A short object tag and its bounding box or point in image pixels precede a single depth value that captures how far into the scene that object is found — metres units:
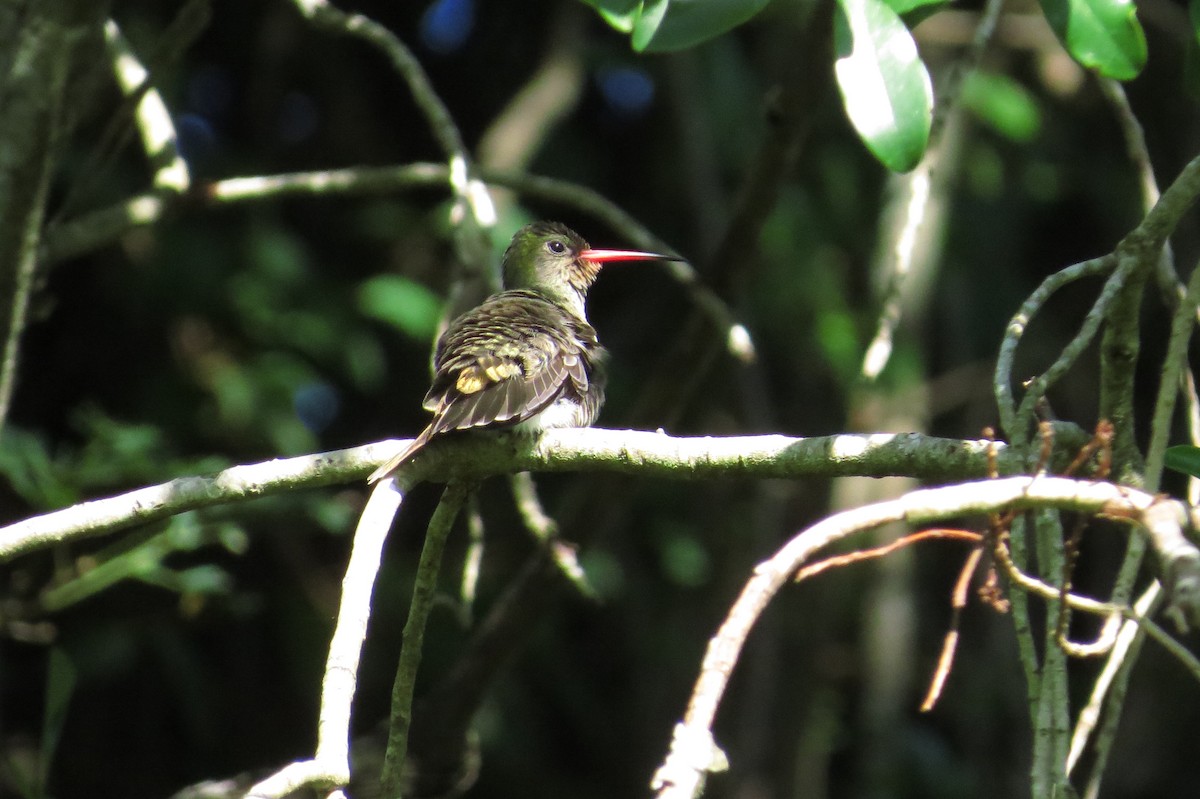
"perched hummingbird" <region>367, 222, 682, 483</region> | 6.34
